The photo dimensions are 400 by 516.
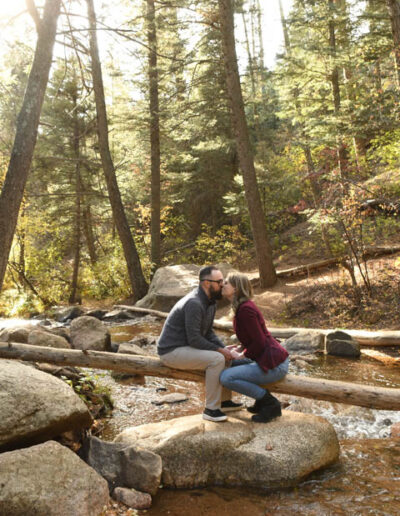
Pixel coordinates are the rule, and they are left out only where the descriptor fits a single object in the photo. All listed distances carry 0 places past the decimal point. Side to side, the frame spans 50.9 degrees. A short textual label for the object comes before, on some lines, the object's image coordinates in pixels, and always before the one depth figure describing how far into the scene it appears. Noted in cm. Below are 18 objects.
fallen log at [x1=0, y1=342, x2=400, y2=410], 448
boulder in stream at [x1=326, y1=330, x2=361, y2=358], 805
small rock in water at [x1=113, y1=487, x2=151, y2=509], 372
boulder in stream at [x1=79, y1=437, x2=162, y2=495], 392
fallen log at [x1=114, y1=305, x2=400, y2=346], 809
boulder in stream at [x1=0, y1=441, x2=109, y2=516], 319
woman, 453
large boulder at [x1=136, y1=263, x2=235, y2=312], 1326
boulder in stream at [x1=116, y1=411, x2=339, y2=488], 402
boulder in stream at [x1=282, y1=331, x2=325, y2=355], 855
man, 459
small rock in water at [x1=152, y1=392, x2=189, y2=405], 607
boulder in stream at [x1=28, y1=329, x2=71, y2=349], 709
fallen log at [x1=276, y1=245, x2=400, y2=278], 1220
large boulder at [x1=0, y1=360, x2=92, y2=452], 387
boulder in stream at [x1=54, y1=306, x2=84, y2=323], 1405
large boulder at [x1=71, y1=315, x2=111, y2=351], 815
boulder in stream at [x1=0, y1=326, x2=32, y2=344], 743
